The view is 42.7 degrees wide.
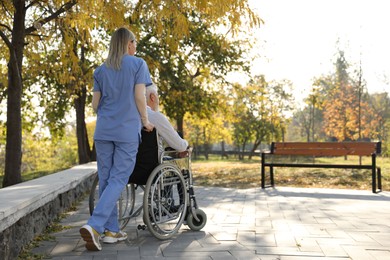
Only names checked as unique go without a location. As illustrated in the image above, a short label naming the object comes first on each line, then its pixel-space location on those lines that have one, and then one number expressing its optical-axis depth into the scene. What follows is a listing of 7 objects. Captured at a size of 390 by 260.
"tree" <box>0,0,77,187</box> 7.82
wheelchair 4.33
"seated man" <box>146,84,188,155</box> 4.52
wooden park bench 8.80
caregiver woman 4.15
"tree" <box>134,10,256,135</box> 14.98
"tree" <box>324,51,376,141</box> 32.00
